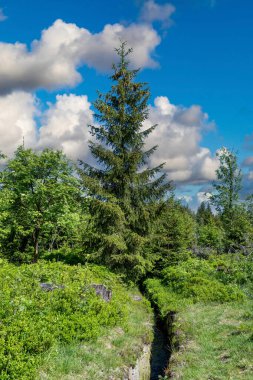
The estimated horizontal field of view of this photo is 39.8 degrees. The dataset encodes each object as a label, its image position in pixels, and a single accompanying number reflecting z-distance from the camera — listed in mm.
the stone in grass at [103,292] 13853
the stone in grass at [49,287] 13068
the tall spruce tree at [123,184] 21953
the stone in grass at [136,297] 19409
